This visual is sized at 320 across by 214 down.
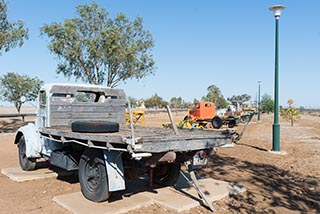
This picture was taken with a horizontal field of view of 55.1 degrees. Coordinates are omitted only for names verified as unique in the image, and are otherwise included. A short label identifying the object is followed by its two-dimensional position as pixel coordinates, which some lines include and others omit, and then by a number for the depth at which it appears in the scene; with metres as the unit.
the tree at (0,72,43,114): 27.83
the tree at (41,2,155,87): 18.17
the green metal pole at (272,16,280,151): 10.52
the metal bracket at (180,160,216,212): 4.79
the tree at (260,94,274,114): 48.08
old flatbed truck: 4.34
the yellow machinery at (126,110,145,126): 11.42
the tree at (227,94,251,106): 32.76
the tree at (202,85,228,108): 71.21
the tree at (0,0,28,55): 16.31
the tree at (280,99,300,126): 25.11
